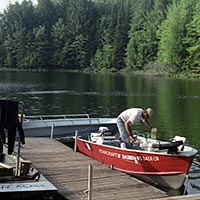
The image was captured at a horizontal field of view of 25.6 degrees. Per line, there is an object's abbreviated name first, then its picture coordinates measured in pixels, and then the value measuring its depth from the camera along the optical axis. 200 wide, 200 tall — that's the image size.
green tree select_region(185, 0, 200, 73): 74.00
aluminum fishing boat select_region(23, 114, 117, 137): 18.25
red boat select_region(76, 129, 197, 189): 12.33
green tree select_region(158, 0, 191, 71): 77.85
